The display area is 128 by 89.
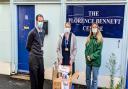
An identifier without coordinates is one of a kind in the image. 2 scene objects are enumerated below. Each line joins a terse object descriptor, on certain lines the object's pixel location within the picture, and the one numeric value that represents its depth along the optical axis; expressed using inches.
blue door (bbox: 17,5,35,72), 361.7
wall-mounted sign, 303.6
